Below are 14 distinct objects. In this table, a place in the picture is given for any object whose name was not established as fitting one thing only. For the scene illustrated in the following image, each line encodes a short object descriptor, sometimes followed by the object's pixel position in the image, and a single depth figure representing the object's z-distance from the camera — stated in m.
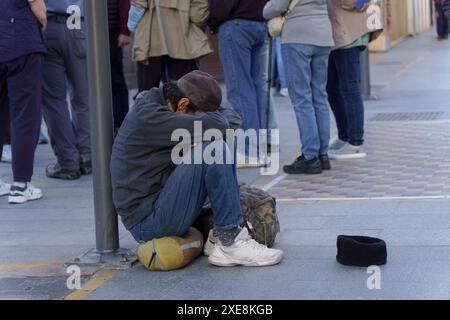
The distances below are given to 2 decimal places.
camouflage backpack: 11.45
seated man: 10.72
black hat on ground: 10.62
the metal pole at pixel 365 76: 25.66
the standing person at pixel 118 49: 18.72
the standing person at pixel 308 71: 16.03
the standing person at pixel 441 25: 45.89
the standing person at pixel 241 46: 16.78
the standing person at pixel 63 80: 16.41
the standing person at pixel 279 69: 27.20
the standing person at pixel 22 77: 14.64
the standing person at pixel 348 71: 17.09
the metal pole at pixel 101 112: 11.12
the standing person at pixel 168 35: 16.70
